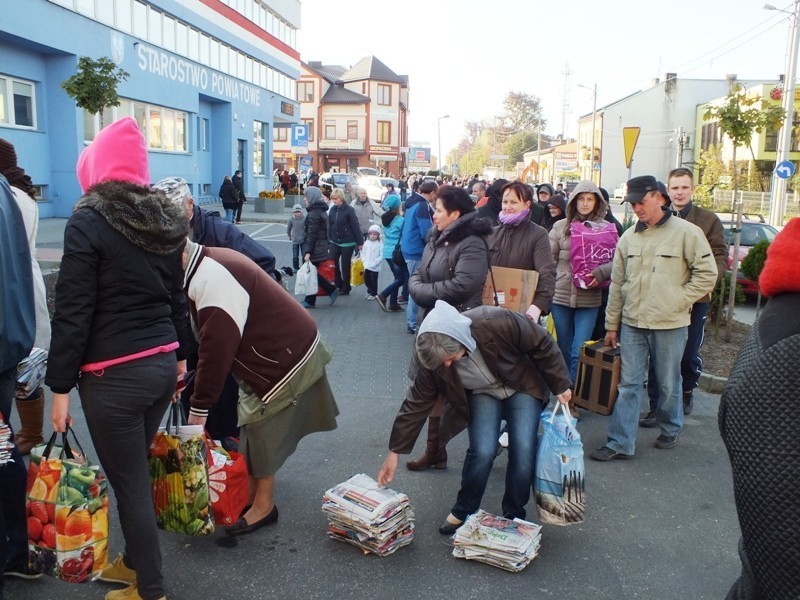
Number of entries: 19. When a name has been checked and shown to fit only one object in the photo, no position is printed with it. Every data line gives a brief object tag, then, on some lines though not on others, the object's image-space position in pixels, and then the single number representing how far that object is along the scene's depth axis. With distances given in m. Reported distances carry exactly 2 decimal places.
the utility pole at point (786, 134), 25.50
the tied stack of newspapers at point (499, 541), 3.76
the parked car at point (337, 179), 40.03
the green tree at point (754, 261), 11.60
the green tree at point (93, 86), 15.44
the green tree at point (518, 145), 91.50
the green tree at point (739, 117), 10.61
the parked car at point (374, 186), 39.69
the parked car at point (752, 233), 14.60
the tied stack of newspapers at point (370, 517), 3.86
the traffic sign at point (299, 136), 28.45
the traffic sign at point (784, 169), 24.28
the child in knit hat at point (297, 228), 13.02
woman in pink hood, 2.81
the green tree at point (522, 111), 100.44
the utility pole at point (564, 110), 89.50
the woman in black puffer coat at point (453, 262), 5.15
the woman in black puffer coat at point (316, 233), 11.08
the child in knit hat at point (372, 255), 11.73
